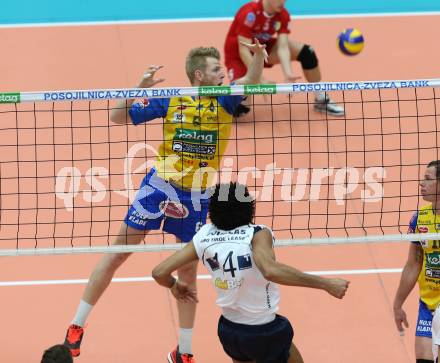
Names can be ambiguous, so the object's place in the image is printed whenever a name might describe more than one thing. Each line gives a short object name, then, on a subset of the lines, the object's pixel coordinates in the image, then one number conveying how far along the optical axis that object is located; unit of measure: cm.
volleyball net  2127
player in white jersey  1277
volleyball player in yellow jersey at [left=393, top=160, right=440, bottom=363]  1448
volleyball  2714
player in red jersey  2573
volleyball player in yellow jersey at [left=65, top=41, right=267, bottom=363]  1573
